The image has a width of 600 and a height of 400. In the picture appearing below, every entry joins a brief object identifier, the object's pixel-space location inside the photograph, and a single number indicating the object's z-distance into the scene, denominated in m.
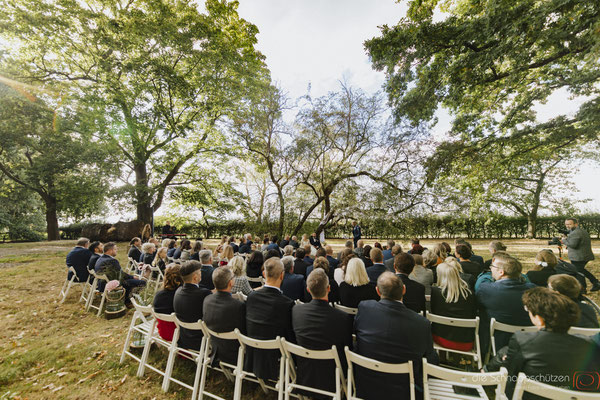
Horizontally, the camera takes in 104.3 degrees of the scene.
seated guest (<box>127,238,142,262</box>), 6.88
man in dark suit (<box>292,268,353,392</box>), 2.15
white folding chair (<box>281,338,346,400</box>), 1.95
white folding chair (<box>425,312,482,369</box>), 2.43
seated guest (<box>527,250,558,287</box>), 3.63
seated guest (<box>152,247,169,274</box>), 5.59
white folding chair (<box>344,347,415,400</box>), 1.73
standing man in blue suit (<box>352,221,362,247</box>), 11.01
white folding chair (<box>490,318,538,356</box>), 2.29
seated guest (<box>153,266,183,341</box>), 3.04
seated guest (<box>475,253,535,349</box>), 2.56
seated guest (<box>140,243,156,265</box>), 6.28
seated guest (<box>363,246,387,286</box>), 4.07
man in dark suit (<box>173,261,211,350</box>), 2.79
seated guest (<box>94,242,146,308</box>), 4.92
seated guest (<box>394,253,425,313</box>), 3.09
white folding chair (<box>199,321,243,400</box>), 2.31
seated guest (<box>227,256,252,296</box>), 3.82
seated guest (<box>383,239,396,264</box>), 6.32
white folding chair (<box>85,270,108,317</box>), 4.82
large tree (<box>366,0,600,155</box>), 5.15
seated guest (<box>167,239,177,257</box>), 7.35
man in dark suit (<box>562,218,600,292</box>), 5.83
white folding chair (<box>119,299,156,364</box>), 3.11
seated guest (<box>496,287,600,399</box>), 1.59
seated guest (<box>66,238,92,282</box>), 5.38
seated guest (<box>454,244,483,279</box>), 4.33
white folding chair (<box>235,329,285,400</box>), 2.12
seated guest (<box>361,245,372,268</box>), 5.35
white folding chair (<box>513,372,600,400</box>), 1.32
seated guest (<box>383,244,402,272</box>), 4.96
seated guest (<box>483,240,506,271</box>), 4.56
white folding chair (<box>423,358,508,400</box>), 1.54
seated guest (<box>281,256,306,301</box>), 3.71
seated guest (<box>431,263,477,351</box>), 2.79
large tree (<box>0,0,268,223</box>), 12.44
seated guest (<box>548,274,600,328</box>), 2.24
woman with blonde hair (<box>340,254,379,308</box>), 3.14
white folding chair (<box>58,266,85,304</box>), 5.35
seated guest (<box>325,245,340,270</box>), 5.53
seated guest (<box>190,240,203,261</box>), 5.94
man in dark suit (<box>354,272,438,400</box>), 1.94
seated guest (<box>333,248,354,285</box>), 4.07
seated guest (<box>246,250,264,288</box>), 5.18
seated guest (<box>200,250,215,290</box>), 4.31
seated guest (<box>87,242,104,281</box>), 5.26
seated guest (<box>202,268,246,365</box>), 2.52
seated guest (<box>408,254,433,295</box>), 3.94
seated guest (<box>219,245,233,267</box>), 5.32
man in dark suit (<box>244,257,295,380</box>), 2.39
